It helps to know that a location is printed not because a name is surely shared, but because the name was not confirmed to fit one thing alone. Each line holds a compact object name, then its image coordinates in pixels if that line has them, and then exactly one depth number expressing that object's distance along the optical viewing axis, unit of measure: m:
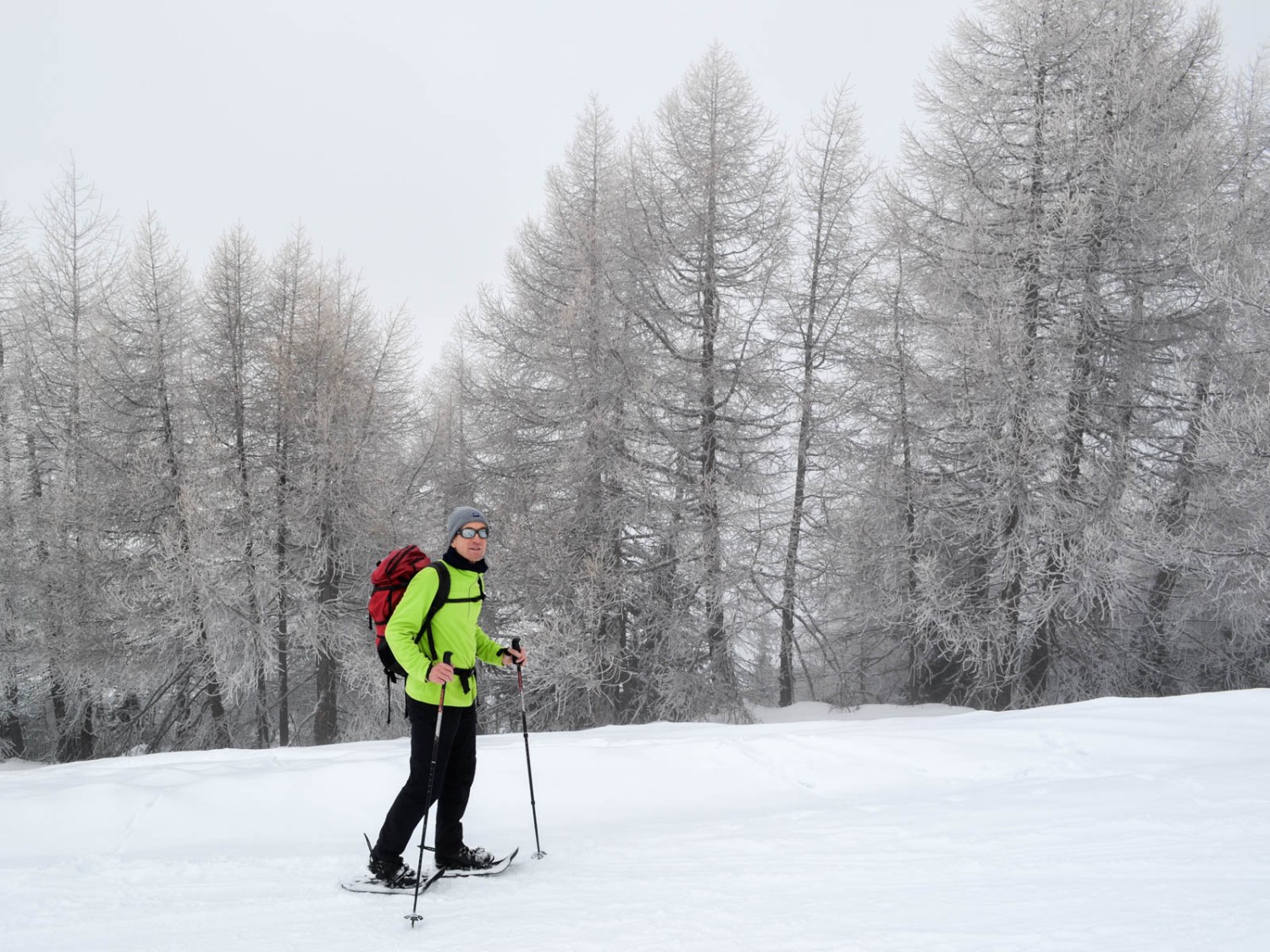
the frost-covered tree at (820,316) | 15.26
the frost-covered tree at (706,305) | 14.02
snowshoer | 4.05
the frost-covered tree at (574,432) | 13.45
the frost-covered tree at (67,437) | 14.80
